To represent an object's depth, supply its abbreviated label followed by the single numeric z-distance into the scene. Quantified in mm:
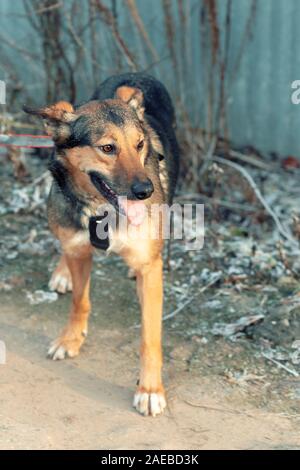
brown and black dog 4078
